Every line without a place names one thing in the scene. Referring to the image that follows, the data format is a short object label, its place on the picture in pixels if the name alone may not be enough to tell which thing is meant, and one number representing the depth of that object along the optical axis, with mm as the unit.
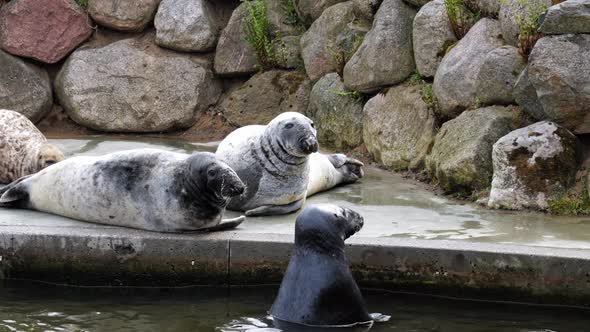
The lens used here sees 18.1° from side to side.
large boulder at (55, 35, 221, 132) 19668
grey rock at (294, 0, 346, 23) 18698
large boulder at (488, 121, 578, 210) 13316
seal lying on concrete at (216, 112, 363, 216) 13316
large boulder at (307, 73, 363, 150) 17576
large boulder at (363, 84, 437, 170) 15867
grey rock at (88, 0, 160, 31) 19923
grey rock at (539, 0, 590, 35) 13035
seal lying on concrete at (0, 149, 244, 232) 11658
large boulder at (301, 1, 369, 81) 17831
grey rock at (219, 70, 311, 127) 18953
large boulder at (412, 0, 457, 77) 15790
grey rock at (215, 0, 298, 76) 19515
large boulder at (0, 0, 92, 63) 19795
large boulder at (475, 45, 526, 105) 14068
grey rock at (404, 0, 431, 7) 16475
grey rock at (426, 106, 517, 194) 14005
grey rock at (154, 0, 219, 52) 19604
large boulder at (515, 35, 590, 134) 13023
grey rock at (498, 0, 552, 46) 13915
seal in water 9694
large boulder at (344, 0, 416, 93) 16594
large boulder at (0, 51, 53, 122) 19659
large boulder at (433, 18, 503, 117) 14783
